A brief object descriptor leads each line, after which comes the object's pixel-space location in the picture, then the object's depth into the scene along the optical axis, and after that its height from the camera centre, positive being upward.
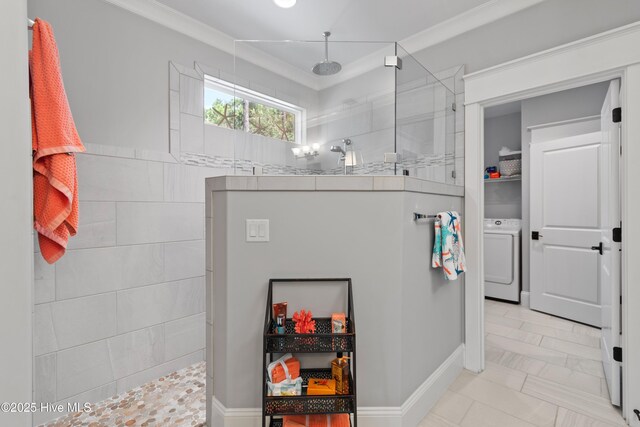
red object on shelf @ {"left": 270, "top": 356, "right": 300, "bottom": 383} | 1.43 -0.74
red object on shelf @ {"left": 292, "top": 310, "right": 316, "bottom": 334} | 1.46 -0.52
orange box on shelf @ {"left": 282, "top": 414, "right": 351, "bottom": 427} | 1.42 -0.96
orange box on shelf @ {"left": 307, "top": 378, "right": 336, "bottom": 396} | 1.41 -0.81
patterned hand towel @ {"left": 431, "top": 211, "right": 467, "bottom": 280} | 1.83 -0.19
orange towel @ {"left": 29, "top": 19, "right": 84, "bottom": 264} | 1.06 +0.26
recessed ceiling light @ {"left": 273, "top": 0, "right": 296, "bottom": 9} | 2.12 +1.47
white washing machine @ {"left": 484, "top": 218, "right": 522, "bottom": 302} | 3.84 -0.59
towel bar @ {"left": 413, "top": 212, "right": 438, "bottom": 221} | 1.68 -0.01
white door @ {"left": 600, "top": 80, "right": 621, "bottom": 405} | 1.80 -0.19
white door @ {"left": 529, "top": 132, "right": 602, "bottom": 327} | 3.12 -0.13
